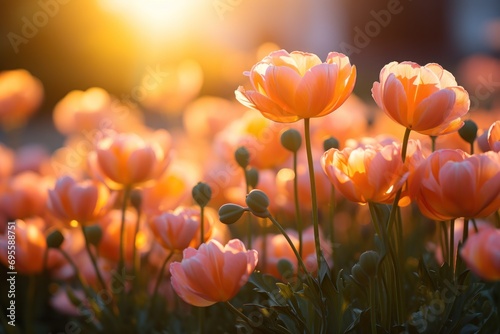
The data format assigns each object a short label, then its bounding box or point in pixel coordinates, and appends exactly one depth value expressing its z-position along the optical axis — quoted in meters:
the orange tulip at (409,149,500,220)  1.17
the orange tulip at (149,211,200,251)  1.32
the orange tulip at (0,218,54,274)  1.46
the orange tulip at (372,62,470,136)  1.21
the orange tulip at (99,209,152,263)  1.49
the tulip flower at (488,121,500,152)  1.25
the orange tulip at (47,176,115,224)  1.41
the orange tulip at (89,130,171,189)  1.43
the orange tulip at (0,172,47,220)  1.64
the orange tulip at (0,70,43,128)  2.40
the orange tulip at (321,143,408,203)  1.19
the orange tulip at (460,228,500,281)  1.13
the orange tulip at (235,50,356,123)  1.23
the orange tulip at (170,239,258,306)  1.22
